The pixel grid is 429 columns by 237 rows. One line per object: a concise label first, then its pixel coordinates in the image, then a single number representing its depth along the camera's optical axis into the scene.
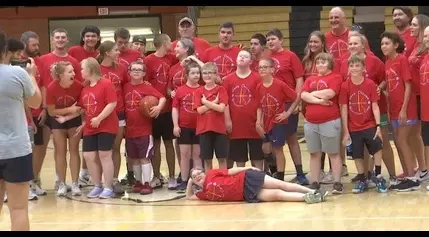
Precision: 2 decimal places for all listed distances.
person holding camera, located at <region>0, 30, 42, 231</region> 4.91
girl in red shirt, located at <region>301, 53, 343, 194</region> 7.41
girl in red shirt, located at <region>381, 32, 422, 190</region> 7.57
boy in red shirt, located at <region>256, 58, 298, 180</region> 7.66
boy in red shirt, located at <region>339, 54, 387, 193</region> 7.34
